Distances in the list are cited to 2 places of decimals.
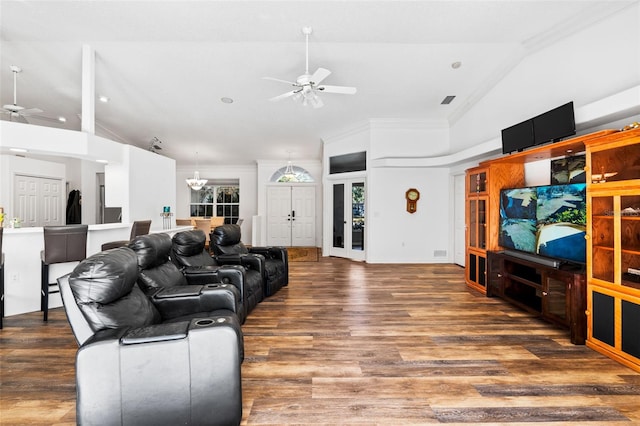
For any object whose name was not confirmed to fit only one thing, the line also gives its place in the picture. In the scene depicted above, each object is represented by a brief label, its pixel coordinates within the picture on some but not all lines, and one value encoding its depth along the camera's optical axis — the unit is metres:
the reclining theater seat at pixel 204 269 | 3.34
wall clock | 7.11
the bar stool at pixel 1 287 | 3.25
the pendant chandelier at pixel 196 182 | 9.42
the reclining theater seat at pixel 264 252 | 4.34
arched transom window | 10.55
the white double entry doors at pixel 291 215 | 10.14
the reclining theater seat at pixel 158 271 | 2.64
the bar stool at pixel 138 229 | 4.39
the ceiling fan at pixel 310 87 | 3.81
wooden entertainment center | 2.48
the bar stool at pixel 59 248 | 3.54
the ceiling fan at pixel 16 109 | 5.02
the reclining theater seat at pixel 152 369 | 1.57
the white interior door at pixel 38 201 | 6.43
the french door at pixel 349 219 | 7.64
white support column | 4.75
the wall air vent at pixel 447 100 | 5.98
